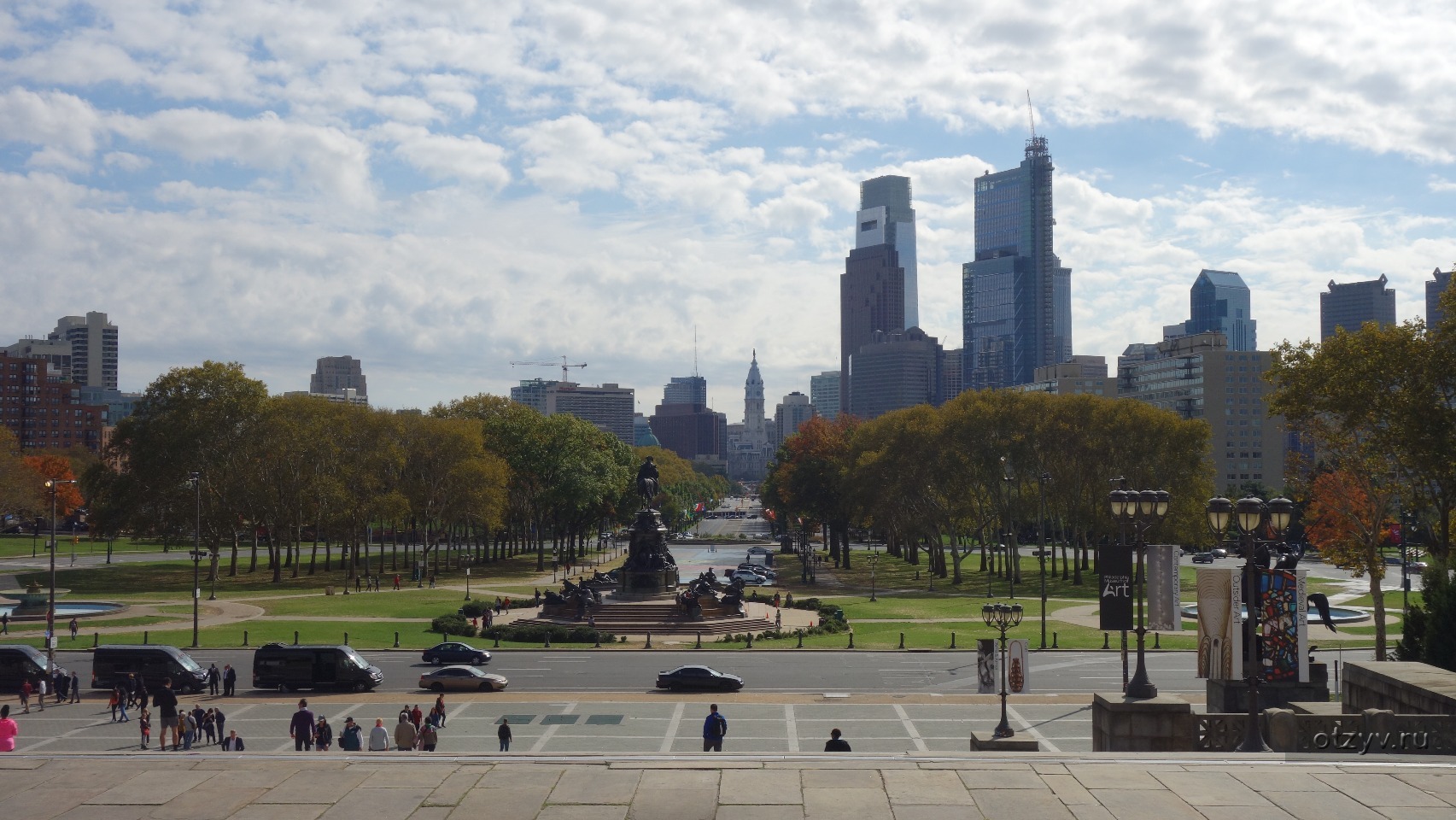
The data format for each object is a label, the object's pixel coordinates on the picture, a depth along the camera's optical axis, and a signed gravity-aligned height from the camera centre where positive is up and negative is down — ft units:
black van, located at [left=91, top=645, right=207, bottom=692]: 138.82 -23.25
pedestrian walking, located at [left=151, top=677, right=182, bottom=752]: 106.52 -21.94
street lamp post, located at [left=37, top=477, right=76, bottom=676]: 141.90 -22.13
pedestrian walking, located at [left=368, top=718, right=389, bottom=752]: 101.09 -23.19
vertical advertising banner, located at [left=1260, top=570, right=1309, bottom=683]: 107.34 -15.04
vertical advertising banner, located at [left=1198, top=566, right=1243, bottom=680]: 104.06 -13.90
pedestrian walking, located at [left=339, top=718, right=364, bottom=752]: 99.76 -22.86
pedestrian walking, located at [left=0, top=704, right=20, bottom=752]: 90.27 -20.29
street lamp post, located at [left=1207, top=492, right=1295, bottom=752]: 74.28 -4.06
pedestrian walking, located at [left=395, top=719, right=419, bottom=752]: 101.96 -23.14
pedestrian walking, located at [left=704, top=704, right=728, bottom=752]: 100.83 -22.58
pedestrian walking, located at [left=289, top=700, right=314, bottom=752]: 104.06 -23.01
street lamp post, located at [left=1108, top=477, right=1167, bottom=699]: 95.14 -3.71
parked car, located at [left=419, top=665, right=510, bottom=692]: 139.44 -24.94
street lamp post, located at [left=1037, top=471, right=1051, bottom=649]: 269.09 -4.19
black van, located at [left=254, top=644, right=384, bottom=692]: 139.64 -23.73
